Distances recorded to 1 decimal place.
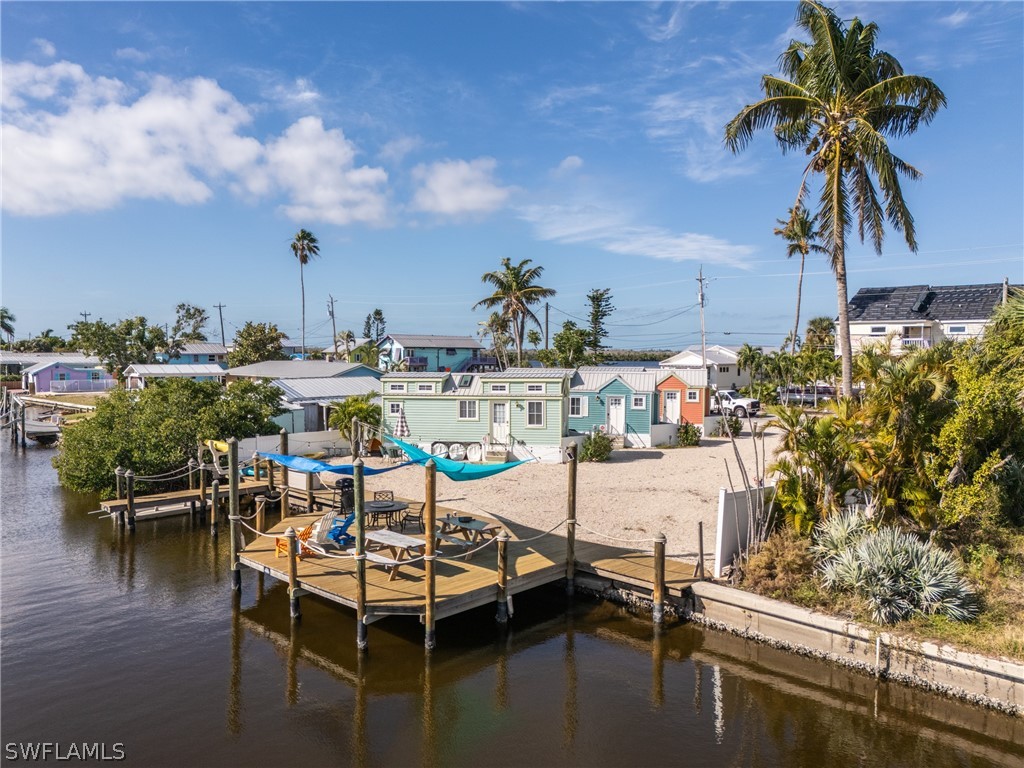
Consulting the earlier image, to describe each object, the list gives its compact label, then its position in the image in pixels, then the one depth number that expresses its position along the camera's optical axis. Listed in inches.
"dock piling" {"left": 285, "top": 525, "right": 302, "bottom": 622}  511.8
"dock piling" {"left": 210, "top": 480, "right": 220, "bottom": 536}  743.7
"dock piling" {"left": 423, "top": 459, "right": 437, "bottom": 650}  452.4
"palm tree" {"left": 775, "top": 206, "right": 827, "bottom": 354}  1777.8
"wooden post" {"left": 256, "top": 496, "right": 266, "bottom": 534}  679.5
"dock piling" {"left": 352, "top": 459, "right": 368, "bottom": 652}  466.6
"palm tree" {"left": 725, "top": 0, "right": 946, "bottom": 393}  667.4
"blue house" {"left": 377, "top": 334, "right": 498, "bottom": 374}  2689.5
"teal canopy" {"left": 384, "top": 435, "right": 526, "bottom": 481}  559.5
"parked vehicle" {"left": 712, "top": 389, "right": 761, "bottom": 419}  1542.7
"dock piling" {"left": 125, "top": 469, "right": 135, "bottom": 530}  792.9
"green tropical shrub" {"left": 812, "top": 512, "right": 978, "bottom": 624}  447.8
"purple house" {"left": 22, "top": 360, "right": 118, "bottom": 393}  2469.9
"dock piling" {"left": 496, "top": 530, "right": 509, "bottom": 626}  509.0
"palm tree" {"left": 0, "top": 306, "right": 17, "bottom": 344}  4216.8
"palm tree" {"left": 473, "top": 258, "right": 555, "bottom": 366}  1765.5
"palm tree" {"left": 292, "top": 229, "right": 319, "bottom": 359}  2506.2
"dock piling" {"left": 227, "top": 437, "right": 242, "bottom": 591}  590.2
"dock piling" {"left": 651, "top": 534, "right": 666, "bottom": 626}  510.9
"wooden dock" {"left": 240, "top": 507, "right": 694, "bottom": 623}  487.5
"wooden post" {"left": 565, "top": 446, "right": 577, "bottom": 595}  575.5
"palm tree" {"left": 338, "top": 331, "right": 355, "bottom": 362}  3273.4
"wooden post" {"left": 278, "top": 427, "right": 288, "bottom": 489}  841.8
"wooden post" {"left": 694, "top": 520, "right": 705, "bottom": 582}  525.8
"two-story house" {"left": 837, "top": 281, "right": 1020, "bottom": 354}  1840.6
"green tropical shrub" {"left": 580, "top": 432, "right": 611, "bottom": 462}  1139.9
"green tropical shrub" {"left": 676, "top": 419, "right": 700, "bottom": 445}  1318.9
